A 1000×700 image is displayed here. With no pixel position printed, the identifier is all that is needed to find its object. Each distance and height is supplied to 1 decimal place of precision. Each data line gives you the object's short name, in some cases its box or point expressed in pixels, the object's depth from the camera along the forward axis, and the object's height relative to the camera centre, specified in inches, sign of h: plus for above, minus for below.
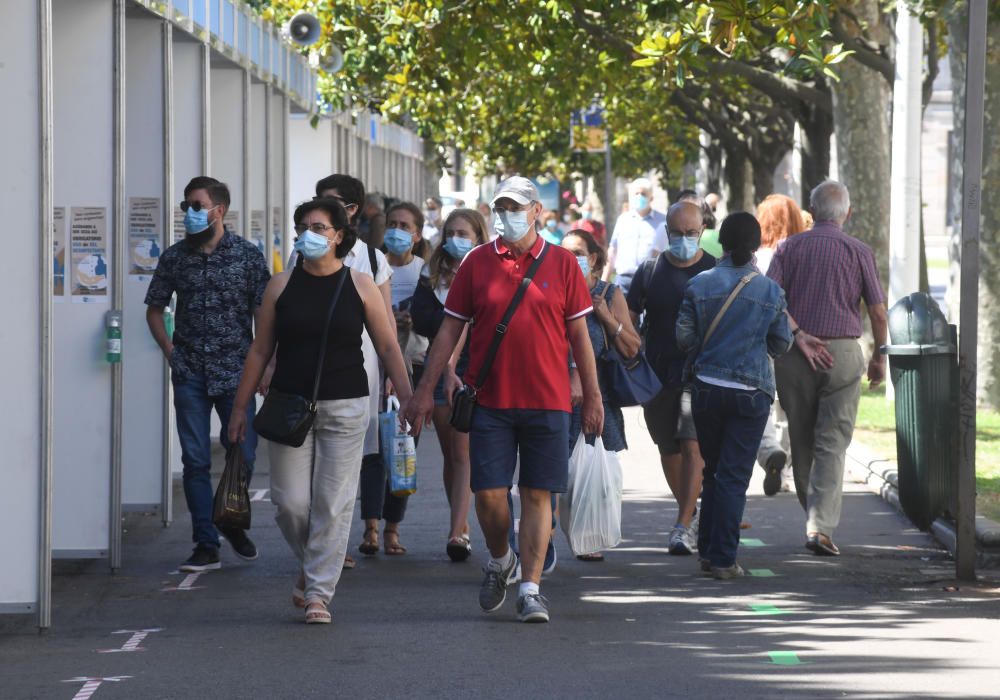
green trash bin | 755.4 -18.6
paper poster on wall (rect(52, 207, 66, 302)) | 744.3 +10.9
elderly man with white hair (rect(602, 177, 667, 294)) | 1387.8 +24.5
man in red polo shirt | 604.4 -12.3
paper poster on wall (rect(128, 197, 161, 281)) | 852.6 +14.7
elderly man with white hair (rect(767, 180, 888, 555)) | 750.5 -9.0
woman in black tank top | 611.2 -12.5
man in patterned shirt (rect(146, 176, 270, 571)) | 726.5 -3.9
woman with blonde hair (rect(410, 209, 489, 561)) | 743.1 -3.1
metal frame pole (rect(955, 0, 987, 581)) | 670.5 +6.2
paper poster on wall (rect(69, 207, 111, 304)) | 744.3 +8.7
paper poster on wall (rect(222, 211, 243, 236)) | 1074.1 +22.2
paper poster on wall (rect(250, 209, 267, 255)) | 1193.9 +23.3
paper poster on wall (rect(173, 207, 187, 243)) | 943.7 +18.6
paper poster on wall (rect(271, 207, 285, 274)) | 1318.9 +19.0
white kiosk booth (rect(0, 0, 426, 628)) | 603.5 +12.0
